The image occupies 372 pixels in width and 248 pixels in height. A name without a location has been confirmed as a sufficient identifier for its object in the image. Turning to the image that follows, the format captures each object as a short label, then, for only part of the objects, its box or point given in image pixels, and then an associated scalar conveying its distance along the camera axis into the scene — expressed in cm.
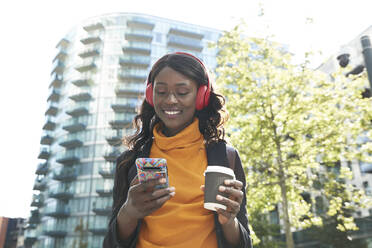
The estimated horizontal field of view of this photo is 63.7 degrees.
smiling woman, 165
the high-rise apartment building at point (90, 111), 4684
